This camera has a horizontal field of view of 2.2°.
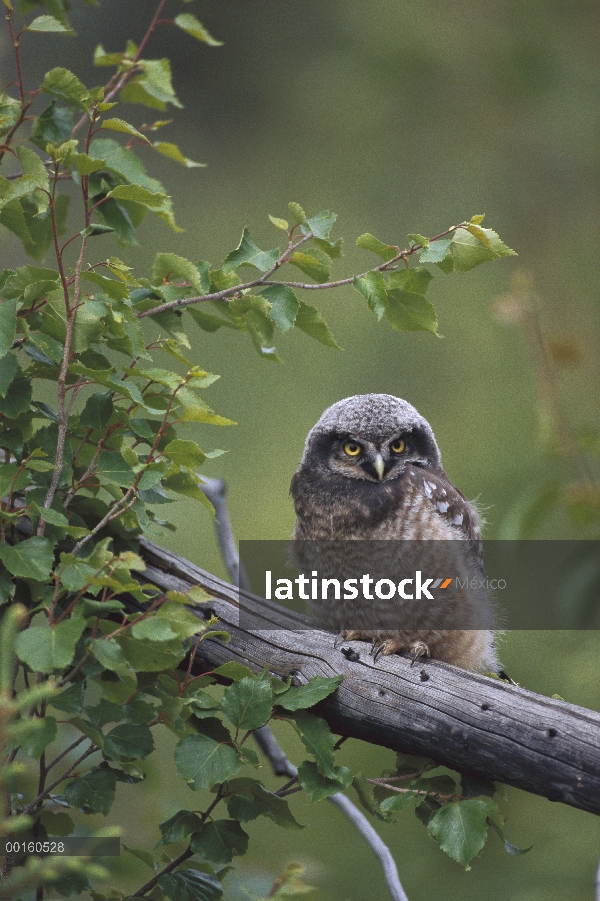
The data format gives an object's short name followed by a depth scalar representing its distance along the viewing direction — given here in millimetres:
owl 12965
